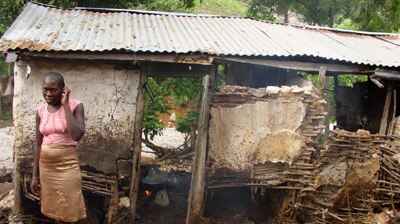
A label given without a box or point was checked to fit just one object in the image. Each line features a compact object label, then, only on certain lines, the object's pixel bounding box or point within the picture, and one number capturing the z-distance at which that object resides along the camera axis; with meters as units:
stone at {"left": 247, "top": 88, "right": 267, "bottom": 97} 5.45
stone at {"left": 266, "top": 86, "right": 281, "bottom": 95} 5.43
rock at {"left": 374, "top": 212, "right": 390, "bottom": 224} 5.60
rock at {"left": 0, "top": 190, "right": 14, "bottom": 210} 5.68
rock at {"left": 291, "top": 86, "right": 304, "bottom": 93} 5.42
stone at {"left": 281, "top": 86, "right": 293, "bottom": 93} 5.45
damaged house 5.25
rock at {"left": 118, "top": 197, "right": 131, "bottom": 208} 5.62
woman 3.64
